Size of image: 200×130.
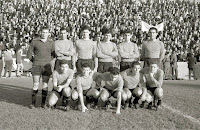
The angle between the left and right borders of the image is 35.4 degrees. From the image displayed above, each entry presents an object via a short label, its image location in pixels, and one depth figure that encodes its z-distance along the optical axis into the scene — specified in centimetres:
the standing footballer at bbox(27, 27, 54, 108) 661
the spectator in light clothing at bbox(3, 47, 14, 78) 1636
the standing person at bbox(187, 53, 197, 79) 1685
